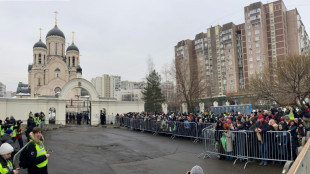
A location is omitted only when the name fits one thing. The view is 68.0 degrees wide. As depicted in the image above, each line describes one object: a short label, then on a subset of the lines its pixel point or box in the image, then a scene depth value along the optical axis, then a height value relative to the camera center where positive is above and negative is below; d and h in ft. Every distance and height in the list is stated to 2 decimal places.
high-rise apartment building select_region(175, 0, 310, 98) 208.74 +54.88
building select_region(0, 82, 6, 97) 482.69 +33.31
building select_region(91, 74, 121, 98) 463.01 +34.08
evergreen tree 157.69 +4.47
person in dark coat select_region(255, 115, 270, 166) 27.37 -5.26
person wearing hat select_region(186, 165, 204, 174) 9.68 -2.98
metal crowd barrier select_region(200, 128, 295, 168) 26.35 -5.89
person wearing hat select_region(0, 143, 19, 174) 13.29 -3.30
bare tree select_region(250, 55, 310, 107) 76.33 +5.28
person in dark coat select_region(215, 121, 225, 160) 31.48 -5.07
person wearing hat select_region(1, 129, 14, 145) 22.74 -3.51
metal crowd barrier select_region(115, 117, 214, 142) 47.32 -6.55
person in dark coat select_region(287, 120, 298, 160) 26.05 -4.42
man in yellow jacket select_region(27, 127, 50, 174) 15.67 -3.61
